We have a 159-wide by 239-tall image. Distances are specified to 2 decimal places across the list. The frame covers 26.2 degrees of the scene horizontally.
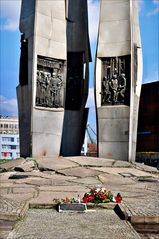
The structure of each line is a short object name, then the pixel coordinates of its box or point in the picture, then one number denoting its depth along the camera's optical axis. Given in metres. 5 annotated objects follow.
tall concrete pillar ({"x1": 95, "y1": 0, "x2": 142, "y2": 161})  15.26
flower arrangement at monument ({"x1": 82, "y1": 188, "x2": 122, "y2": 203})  6.80
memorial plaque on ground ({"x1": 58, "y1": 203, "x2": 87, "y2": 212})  6.27
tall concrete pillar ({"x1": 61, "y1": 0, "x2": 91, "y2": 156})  17.66
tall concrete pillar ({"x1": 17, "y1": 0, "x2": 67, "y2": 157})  15.15
